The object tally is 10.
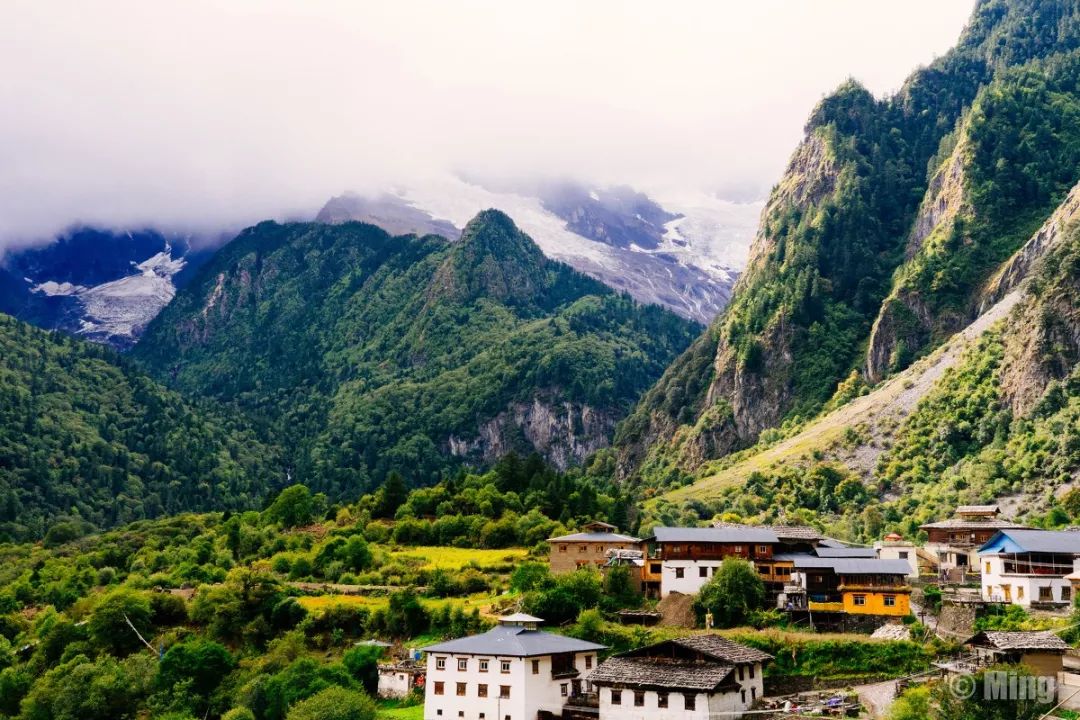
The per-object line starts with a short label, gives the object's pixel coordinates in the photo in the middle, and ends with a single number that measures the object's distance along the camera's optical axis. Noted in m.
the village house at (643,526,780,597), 95.94
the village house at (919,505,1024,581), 104.62
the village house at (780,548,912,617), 87.25
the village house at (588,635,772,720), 70.94
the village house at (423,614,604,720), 76.38
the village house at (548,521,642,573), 108.06
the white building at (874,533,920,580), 107.94
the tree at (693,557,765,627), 88.38
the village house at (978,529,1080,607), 87.81
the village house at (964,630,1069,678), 67.12
